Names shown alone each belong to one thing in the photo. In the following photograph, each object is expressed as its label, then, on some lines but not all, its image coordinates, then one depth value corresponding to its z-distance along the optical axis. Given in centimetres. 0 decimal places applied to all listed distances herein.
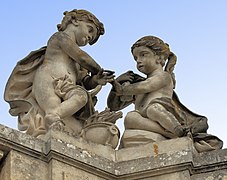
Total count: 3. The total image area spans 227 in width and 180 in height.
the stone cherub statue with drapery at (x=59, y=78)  1450
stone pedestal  1334
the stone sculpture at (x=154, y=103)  1459
